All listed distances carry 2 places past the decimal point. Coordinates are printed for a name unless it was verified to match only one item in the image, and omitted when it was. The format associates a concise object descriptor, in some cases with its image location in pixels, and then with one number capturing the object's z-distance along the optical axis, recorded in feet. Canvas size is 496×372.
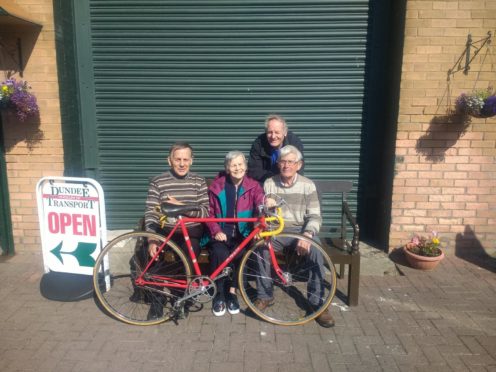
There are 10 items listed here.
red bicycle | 11.51
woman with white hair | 11.96
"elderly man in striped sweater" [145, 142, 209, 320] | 12.24
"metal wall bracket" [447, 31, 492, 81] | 14.49
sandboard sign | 12.41
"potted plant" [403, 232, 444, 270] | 14.98
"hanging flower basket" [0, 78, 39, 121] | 14.29
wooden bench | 12.35
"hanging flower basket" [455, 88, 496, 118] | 13.94
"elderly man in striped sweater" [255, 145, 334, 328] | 12.00
